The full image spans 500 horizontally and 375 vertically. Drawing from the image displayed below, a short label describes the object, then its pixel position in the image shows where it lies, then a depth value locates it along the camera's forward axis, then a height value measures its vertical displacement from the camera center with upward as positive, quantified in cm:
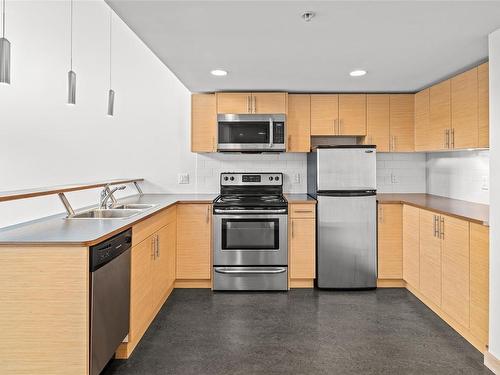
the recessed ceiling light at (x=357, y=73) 314 +112
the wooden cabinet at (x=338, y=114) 396 +91
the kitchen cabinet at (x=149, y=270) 235 -65
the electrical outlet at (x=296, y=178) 427 +17
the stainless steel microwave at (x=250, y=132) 384 +67
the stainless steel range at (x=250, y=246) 355 -57
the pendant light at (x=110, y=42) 382 +169
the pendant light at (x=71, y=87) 207 +63
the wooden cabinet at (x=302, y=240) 361 -51
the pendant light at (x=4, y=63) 151 +57
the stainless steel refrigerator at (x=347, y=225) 357 -35
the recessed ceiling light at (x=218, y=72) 311 +111
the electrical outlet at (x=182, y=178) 425 +16
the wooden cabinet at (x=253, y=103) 386 +101
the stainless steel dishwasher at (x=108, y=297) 180 -62
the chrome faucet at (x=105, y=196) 292 -5
